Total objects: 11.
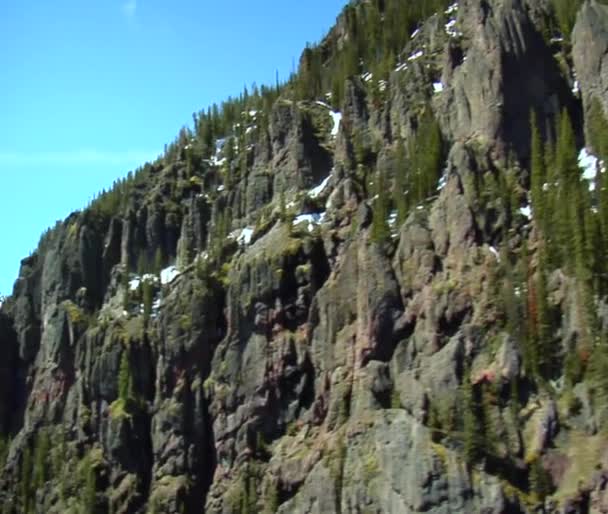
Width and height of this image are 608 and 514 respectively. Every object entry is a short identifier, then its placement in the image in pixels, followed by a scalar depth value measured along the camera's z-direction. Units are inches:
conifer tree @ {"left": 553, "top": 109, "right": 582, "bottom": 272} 3917.3
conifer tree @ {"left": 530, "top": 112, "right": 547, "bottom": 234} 4131.4
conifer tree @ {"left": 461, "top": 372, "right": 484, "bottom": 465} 3528.5
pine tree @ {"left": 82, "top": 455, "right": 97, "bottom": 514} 5226.4
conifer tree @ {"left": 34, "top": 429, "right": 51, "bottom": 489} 5812.0
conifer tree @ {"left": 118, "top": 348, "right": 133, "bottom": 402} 5558.1
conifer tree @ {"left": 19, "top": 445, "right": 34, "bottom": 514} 5851.4
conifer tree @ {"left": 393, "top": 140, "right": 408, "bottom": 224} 4658.0
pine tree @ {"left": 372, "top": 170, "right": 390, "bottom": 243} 4510.3
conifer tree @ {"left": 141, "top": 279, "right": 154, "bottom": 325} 5846.5
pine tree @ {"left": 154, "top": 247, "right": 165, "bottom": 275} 6392.7
